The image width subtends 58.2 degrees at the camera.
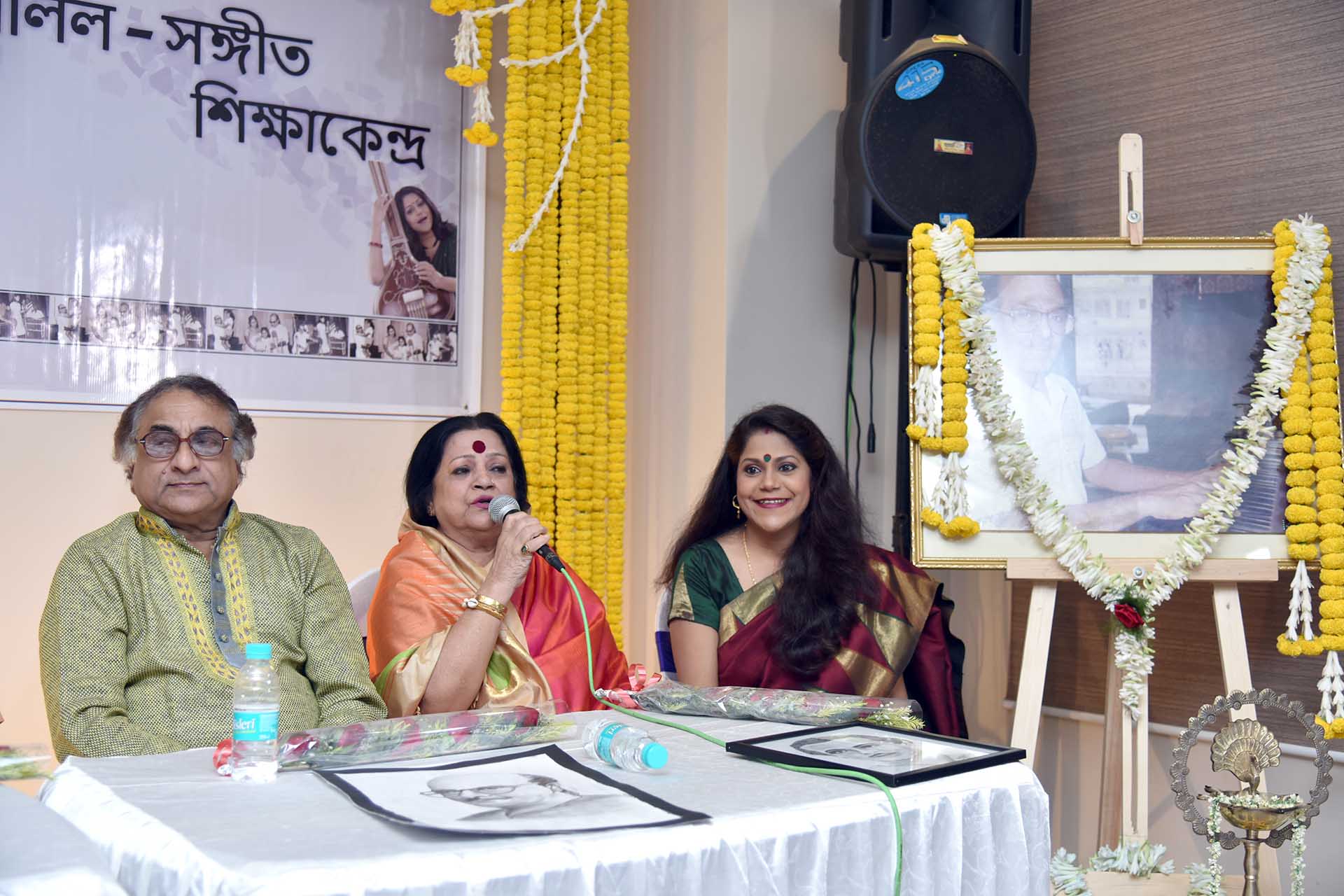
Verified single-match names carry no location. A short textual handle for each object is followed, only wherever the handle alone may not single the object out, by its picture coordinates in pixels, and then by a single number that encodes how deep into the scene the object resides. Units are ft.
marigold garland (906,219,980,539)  9.06
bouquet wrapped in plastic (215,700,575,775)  4.86
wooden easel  8.78
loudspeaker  10.05
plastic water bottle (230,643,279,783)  4.69
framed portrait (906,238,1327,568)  8.93
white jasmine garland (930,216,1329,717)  8.75
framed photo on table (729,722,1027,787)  5.01
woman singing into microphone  7.80
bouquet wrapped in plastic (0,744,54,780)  4.59
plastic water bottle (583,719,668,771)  4.82
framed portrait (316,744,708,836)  4.04
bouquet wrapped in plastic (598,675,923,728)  6.11
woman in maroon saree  8.79
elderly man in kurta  6.70
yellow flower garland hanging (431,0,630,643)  11.37
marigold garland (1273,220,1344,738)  8.52
